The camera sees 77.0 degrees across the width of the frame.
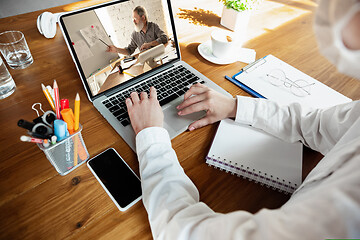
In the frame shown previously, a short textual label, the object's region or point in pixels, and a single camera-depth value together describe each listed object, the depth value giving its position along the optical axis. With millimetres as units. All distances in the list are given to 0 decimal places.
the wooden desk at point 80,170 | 486
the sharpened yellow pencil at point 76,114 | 467
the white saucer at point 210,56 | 917
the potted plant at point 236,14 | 994
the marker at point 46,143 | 445
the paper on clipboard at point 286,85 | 790
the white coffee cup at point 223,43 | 868
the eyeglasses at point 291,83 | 818
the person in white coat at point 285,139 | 299
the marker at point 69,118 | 467
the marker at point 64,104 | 475
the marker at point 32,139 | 405
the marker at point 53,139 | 451
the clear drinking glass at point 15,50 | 792
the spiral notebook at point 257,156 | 564
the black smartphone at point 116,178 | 520
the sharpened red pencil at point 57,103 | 456
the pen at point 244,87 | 800
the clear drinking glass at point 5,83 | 709
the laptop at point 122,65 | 645
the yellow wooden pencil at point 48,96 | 470
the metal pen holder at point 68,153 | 487
